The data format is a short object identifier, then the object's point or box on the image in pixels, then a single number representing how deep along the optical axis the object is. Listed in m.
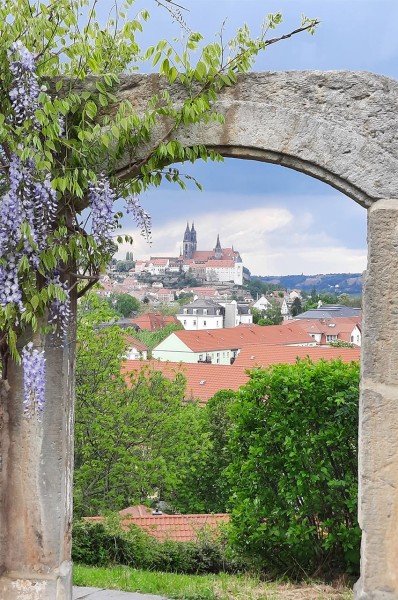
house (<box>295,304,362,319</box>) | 80.62
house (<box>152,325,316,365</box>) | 52.50
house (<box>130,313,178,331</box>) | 75.28
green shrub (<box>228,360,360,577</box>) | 5.70
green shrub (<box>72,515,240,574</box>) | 7.78
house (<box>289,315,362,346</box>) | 68.28
